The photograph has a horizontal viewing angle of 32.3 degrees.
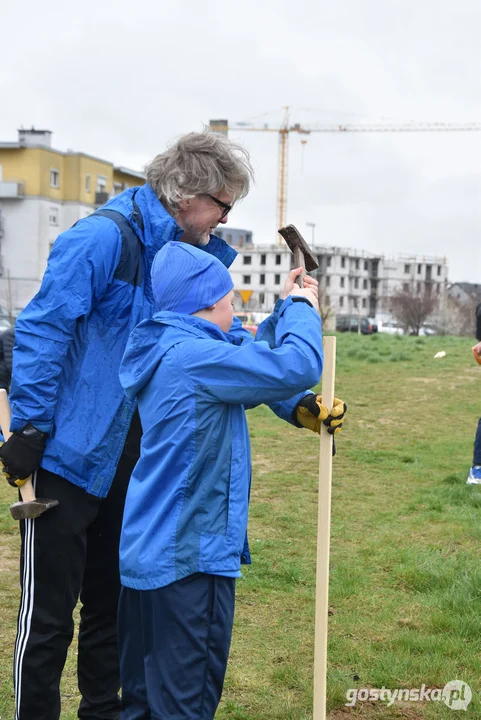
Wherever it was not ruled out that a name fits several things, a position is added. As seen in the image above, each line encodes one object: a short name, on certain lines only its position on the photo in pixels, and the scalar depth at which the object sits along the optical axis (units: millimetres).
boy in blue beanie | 2482
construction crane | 112062
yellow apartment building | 55312
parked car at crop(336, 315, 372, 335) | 53281
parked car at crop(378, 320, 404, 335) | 59581
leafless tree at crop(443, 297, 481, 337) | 64887
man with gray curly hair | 2893
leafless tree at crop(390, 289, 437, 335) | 56781
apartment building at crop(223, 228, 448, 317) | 106125
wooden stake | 2893
